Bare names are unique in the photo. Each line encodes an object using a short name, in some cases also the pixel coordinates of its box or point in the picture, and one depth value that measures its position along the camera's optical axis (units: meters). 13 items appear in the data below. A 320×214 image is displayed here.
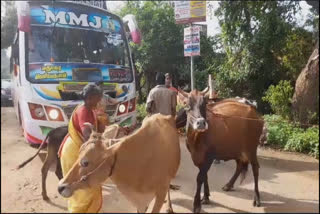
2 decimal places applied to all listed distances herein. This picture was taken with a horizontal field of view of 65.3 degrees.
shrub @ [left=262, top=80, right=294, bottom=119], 5.72
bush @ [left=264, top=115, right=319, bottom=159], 4.80
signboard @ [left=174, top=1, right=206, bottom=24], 4.68
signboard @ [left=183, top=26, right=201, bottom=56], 4.81
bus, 4.12
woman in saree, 2.32
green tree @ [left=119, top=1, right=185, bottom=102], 8.83
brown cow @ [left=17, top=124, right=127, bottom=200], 3.43
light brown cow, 2.08
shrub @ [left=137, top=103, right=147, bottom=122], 7.81
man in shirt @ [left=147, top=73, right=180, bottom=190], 3.80
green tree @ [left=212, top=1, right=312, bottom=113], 6.14
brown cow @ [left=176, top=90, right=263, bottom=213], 3.05
